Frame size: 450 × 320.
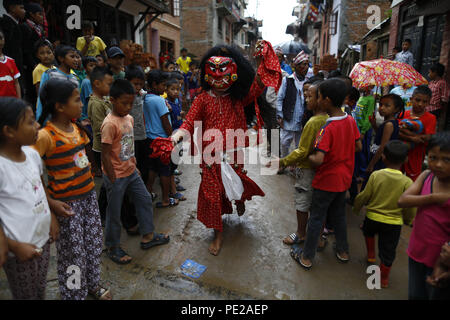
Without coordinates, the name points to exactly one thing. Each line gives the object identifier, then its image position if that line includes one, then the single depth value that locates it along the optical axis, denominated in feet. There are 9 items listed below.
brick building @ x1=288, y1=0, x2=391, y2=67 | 52.42
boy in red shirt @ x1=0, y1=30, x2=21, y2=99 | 10.54
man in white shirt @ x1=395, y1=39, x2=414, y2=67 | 24.23
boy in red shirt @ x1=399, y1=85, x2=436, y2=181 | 9.75
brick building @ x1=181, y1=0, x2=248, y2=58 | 68.80
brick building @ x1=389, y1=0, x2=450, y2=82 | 18.91
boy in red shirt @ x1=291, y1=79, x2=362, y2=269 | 7.31
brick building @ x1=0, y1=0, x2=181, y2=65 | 21.79
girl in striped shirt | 5.71
